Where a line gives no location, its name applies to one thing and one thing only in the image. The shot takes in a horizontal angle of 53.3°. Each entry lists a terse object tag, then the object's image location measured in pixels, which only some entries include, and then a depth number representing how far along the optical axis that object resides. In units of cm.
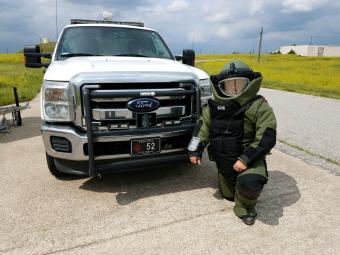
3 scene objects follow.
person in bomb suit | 300
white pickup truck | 318
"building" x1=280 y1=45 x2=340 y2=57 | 10201
